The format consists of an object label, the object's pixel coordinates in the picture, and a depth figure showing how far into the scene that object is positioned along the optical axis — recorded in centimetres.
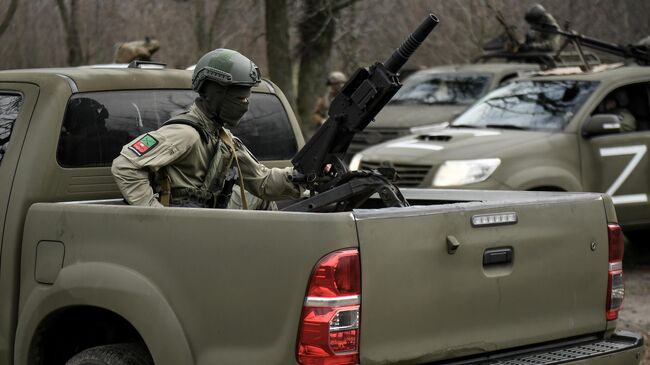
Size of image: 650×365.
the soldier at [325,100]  1443
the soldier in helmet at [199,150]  473
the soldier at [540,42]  1563
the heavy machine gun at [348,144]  489
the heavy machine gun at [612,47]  1120
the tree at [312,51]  1554
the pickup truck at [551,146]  929
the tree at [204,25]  2232
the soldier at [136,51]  1020
